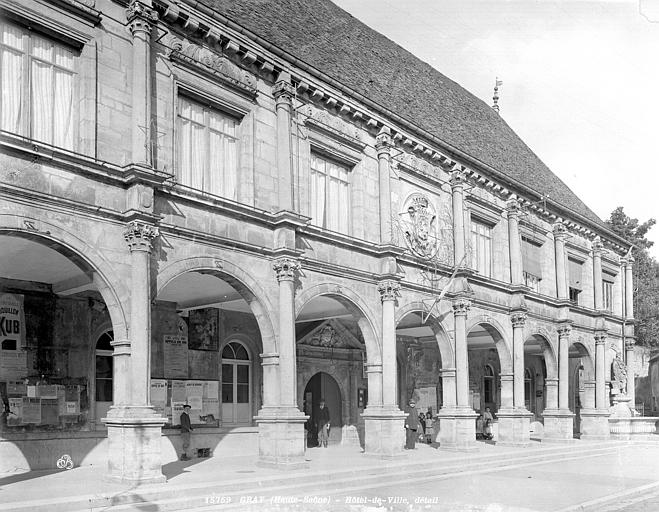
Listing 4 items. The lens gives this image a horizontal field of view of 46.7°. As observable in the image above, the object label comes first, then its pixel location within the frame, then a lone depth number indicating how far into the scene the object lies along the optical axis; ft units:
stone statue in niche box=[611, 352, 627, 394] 105.14
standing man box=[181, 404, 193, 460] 57.47
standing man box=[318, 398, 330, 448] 72.13
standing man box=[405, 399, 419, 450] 70.08
